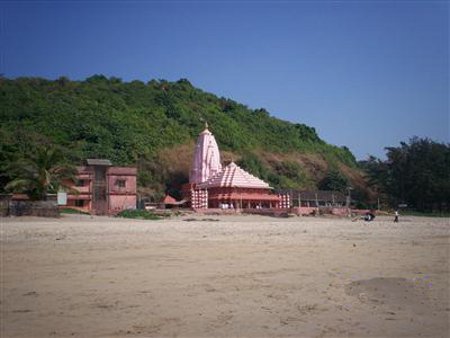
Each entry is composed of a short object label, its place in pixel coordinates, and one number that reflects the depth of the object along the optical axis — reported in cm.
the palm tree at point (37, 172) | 3184
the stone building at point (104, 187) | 4412
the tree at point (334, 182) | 6631
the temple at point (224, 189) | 5031
